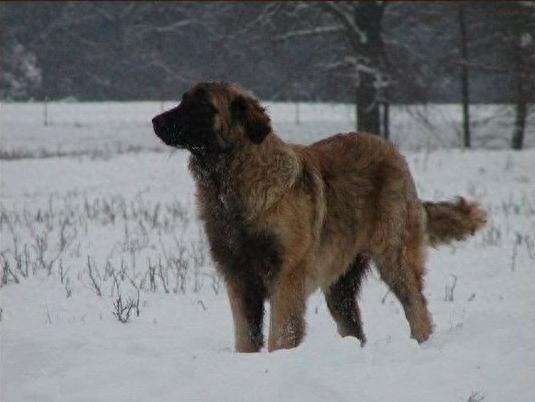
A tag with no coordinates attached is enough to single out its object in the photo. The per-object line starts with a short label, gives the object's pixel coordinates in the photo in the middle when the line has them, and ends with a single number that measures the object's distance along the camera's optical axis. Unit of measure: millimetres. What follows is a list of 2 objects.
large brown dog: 9375
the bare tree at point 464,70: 52794
